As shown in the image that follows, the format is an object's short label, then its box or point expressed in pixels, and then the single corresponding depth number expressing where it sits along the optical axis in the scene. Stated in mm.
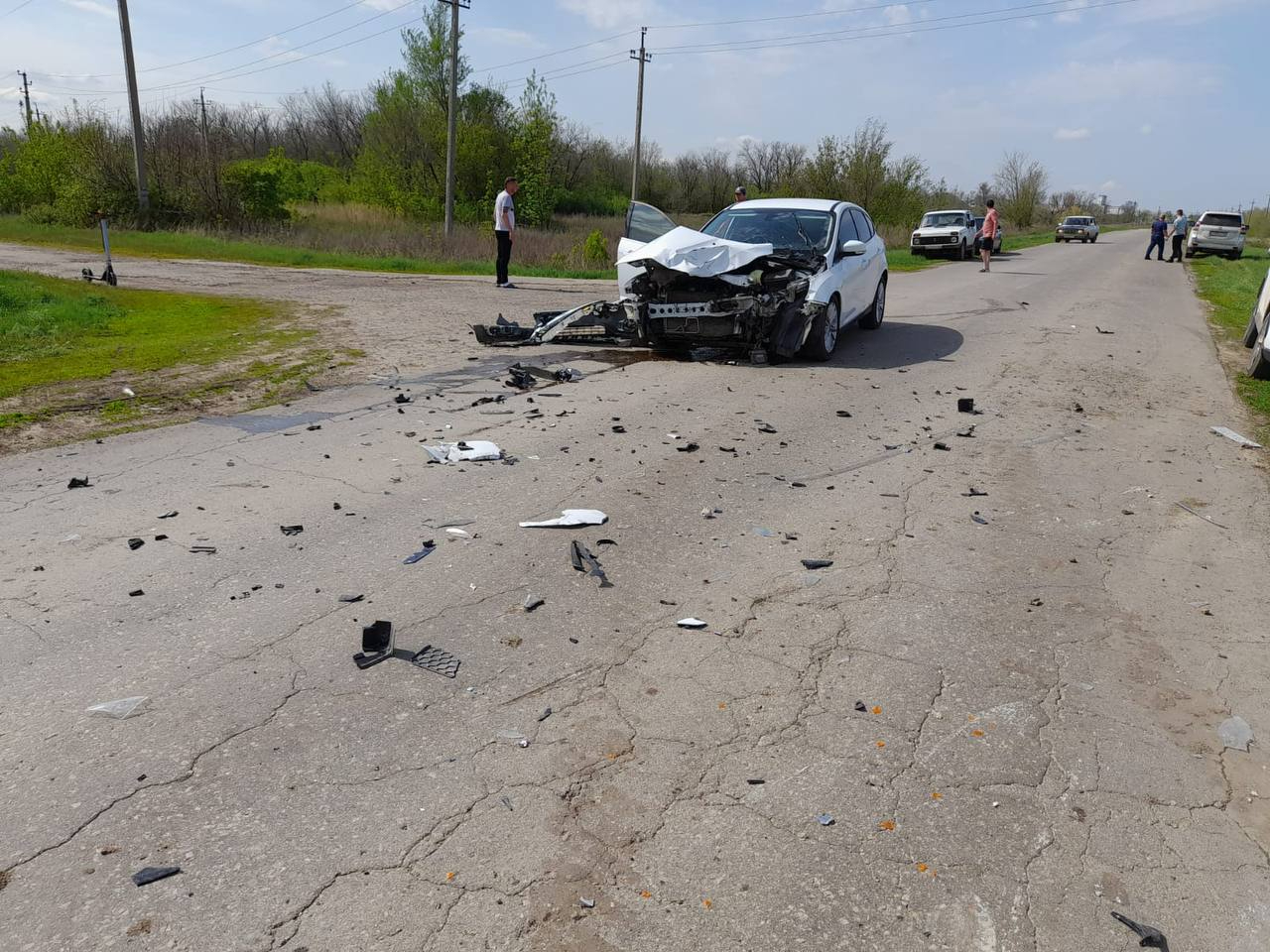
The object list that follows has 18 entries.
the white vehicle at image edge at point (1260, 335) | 10302
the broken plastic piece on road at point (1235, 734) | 3359
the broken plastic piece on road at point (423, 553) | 4699
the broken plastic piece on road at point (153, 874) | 2490
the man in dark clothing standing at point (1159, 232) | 34531
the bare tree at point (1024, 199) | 73062
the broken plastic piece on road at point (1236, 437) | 7668
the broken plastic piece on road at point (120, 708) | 3262
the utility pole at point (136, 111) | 29797
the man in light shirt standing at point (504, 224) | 18078
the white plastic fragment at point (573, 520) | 5250
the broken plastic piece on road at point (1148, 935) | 2402
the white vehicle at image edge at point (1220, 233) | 35969
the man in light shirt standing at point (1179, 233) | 35000
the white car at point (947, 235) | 32656
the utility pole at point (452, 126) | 30875
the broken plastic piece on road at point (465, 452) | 6523
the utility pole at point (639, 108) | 39344
